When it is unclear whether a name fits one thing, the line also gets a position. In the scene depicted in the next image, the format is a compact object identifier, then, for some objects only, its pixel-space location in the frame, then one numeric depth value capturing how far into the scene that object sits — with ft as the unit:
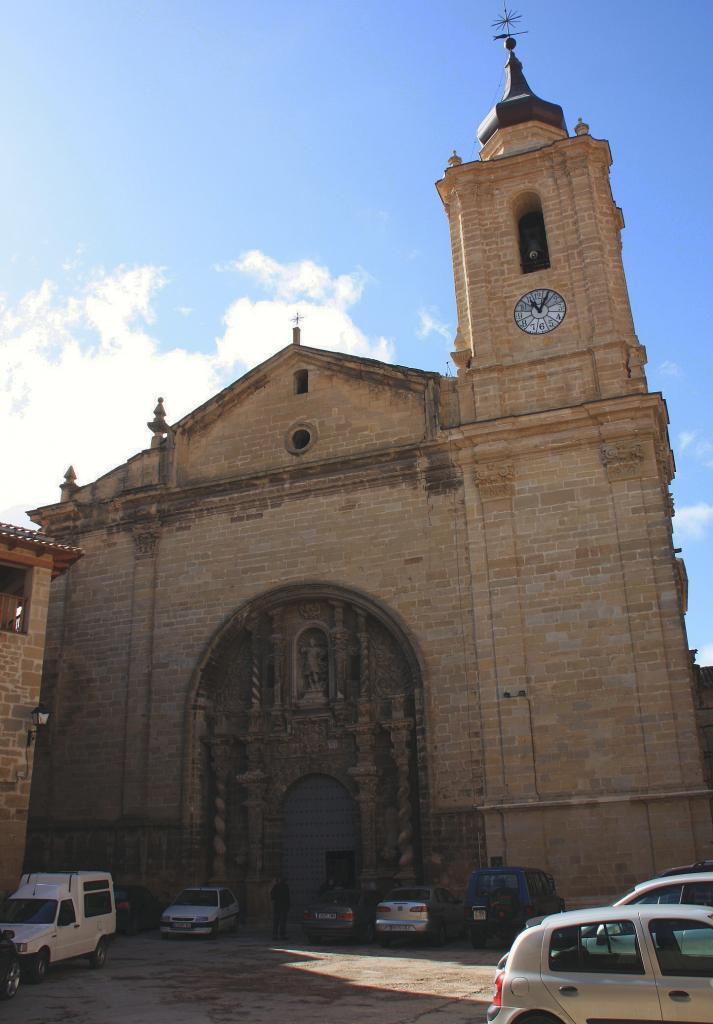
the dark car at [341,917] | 54.60
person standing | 59.67
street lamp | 55.01
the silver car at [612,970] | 20.45
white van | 41.19
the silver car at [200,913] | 58.95
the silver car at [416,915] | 51.13
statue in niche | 71.46
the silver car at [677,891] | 28.35
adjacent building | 54.24
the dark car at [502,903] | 48.37
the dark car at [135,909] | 62.44
